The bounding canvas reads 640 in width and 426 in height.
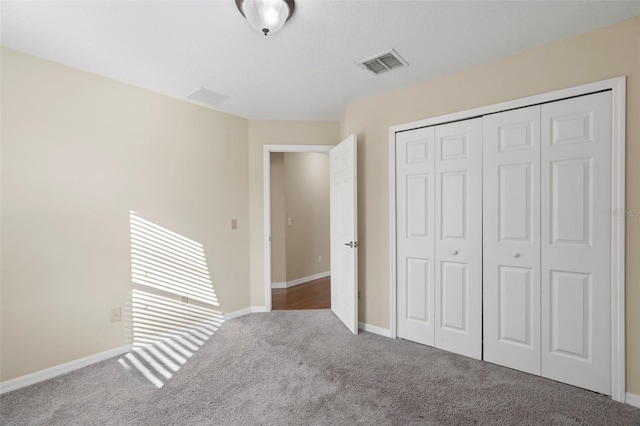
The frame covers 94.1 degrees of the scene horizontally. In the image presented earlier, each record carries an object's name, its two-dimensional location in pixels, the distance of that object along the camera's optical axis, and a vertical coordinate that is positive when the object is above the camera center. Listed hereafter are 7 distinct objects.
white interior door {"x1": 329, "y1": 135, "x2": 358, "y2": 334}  3.06 -0.25
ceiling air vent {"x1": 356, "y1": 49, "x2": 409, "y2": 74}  2.28 +1.18
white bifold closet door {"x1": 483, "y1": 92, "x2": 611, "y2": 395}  2.02 -0.24
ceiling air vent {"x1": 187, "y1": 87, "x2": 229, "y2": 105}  2.92 +1.17
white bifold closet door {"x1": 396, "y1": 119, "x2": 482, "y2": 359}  2.53 -0.25
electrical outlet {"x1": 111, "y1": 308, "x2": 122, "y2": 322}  2.66 -0.93
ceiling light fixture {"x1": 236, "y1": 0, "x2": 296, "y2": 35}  1.61 +1.10
